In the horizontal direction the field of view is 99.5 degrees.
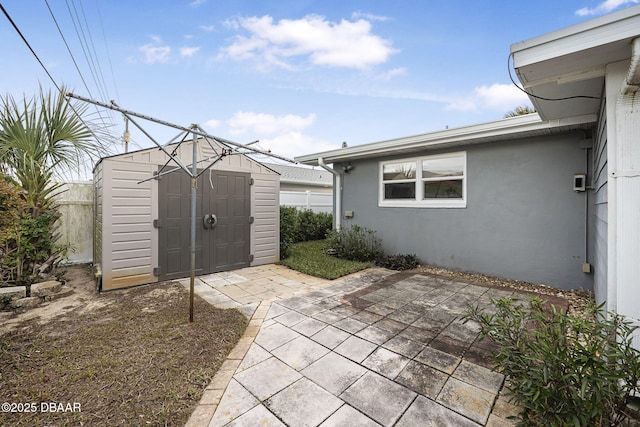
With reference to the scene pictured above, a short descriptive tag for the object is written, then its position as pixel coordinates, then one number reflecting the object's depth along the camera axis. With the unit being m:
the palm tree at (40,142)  3.58
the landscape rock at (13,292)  3.39
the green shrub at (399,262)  5.41
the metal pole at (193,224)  2.80
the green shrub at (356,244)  6.08
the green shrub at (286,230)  6.39
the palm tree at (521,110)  8.70
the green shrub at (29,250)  3.73
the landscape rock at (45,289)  3.63
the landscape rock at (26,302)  3.39
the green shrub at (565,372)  1.28
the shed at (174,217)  4.09
